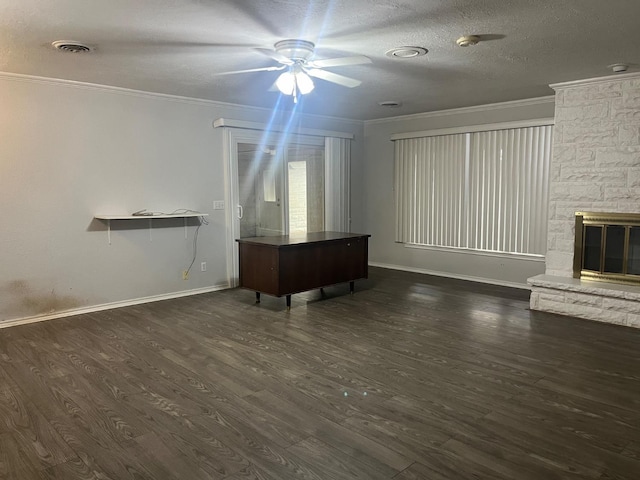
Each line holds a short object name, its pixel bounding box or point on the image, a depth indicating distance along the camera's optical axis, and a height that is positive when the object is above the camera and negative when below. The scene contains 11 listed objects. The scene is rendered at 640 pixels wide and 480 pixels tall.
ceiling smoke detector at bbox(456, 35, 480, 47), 3.34 +1.12
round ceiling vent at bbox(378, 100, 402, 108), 5.84 +1.17
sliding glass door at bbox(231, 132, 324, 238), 6.22 +0.15
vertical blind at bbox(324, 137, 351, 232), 7.12 +0.21
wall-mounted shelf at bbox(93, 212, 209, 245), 4.84 -0.22
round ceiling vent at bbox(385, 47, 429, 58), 3.61 +1.13
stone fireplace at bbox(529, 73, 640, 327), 4.51 -0.02
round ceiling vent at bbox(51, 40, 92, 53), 3.37 +1.11
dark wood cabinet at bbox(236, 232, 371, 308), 4.83 -0.73
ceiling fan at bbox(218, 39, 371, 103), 3.44 +1.01
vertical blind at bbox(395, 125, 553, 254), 5.75 +0.07
